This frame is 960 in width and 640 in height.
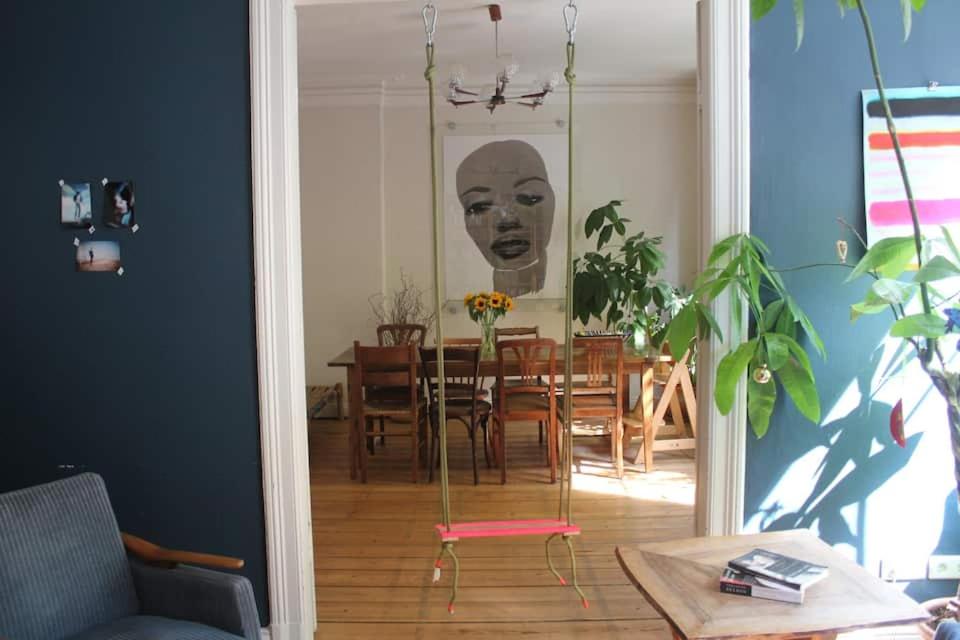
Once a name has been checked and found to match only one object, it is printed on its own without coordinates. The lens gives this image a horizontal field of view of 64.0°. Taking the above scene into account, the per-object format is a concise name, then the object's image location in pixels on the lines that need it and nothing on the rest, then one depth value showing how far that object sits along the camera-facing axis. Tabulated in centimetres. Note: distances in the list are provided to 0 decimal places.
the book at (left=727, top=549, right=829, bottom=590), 199
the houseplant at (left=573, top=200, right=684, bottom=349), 534
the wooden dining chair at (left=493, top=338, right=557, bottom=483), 478
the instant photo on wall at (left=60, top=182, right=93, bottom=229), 274
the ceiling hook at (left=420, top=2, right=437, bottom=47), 274
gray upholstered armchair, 214
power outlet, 272
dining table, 494
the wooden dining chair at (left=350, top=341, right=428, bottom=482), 472
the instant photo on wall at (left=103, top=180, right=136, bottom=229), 274
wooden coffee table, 185
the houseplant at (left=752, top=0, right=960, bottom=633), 208
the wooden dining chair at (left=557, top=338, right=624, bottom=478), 479
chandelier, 464
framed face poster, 657
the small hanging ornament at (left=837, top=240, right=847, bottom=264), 260
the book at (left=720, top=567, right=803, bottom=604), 196
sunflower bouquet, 512
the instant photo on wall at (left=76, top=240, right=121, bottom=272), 276
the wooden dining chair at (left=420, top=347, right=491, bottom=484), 473
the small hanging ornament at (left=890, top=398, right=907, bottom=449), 240
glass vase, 507
